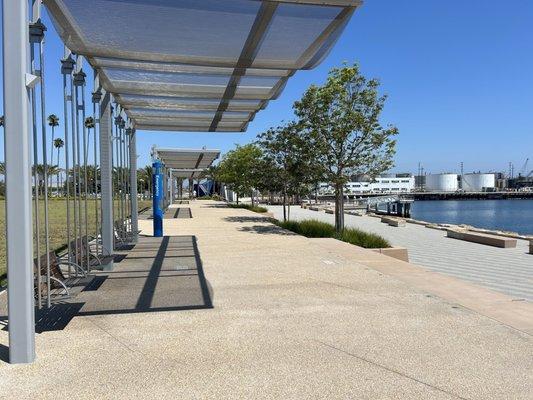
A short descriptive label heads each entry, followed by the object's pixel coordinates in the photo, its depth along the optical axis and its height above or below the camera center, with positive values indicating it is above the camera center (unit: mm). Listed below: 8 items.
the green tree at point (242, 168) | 27600 +1173
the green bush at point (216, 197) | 61656 -1337
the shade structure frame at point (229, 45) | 4922 +1684
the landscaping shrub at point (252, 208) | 31725 -1473
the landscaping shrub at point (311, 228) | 15609 -1397
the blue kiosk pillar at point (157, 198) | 13570 -289
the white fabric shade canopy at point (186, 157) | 23000 +1541
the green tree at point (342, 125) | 15234 +1836
